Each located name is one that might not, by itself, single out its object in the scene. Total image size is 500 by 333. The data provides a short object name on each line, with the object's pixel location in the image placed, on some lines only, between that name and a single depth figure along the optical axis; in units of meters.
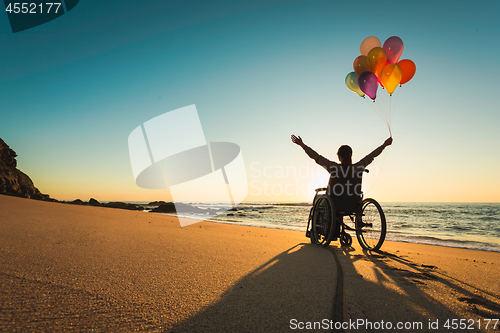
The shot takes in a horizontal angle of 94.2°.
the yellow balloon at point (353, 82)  6.63
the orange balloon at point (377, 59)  5.88
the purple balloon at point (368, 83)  5.85
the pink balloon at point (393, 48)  6.12
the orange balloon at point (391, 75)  5.75
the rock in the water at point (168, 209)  26.48
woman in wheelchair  4.13
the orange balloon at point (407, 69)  6.19
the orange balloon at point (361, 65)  6.21
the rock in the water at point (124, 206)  26.01
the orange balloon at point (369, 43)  6.63
